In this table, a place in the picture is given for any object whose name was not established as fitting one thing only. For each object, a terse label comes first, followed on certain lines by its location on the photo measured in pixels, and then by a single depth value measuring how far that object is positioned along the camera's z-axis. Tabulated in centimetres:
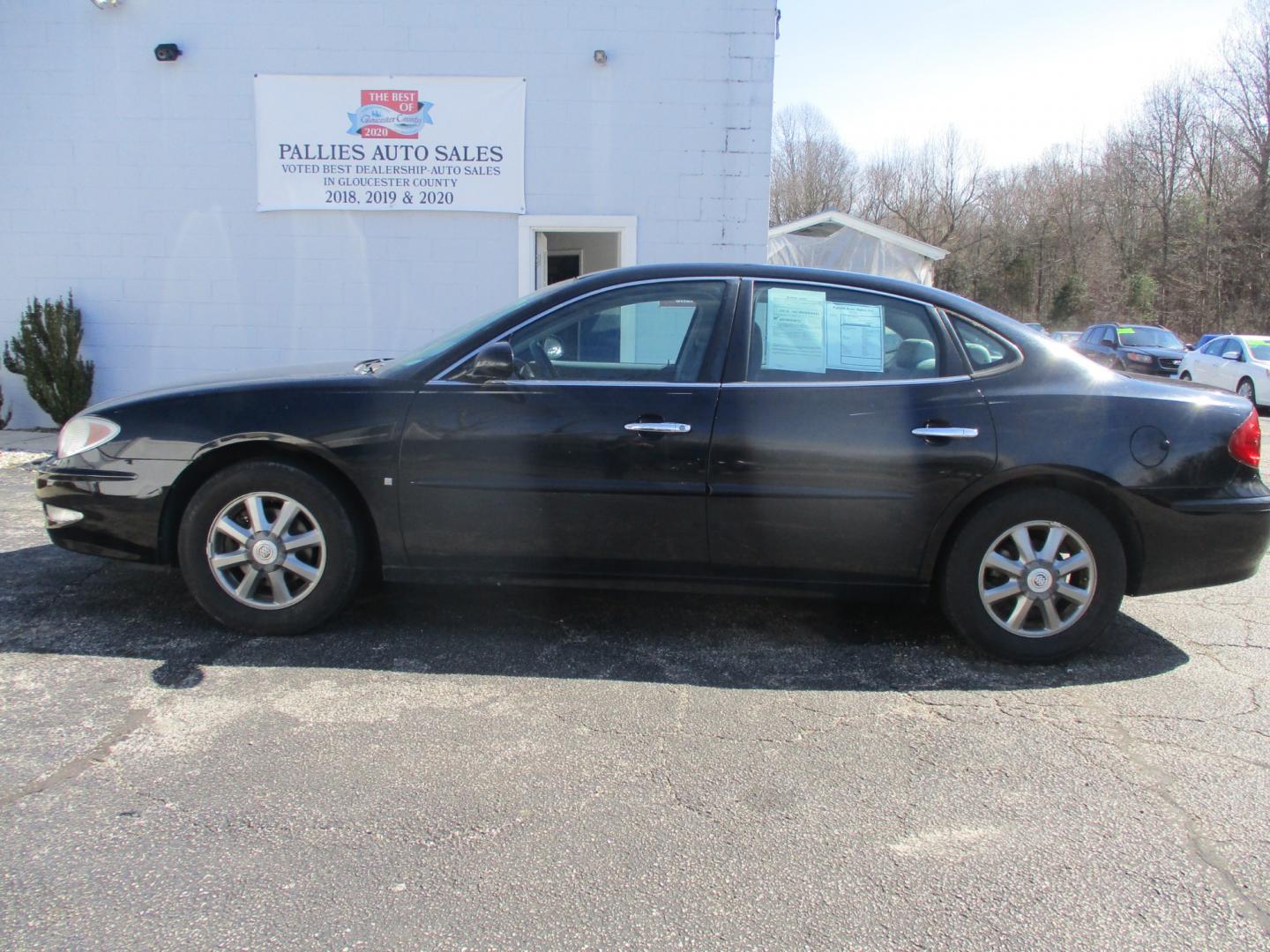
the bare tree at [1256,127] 3247
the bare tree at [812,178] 5459
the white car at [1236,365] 1648
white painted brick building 912
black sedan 385
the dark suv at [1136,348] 2130
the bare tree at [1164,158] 3847
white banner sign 916
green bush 916
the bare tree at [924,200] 5391
